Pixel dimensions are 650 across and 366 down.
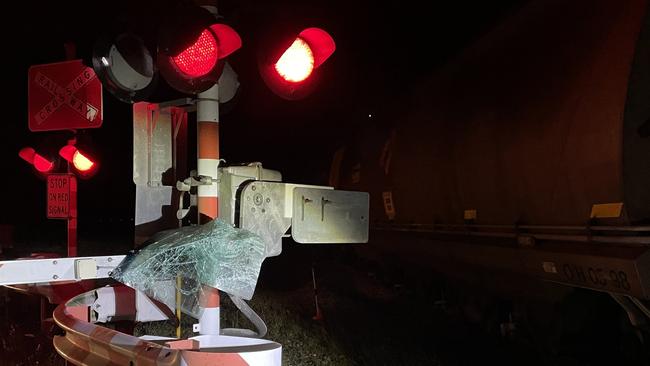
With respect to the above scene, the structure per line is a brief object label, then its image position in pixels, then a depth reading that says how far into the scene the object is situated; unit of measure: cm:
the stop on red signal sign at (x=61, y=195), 645
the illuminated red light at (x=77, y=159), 656
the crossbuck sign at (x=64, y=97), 559
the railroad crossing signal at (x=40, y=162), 708
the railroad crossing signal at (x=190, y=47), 299
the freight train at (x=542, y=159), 481
